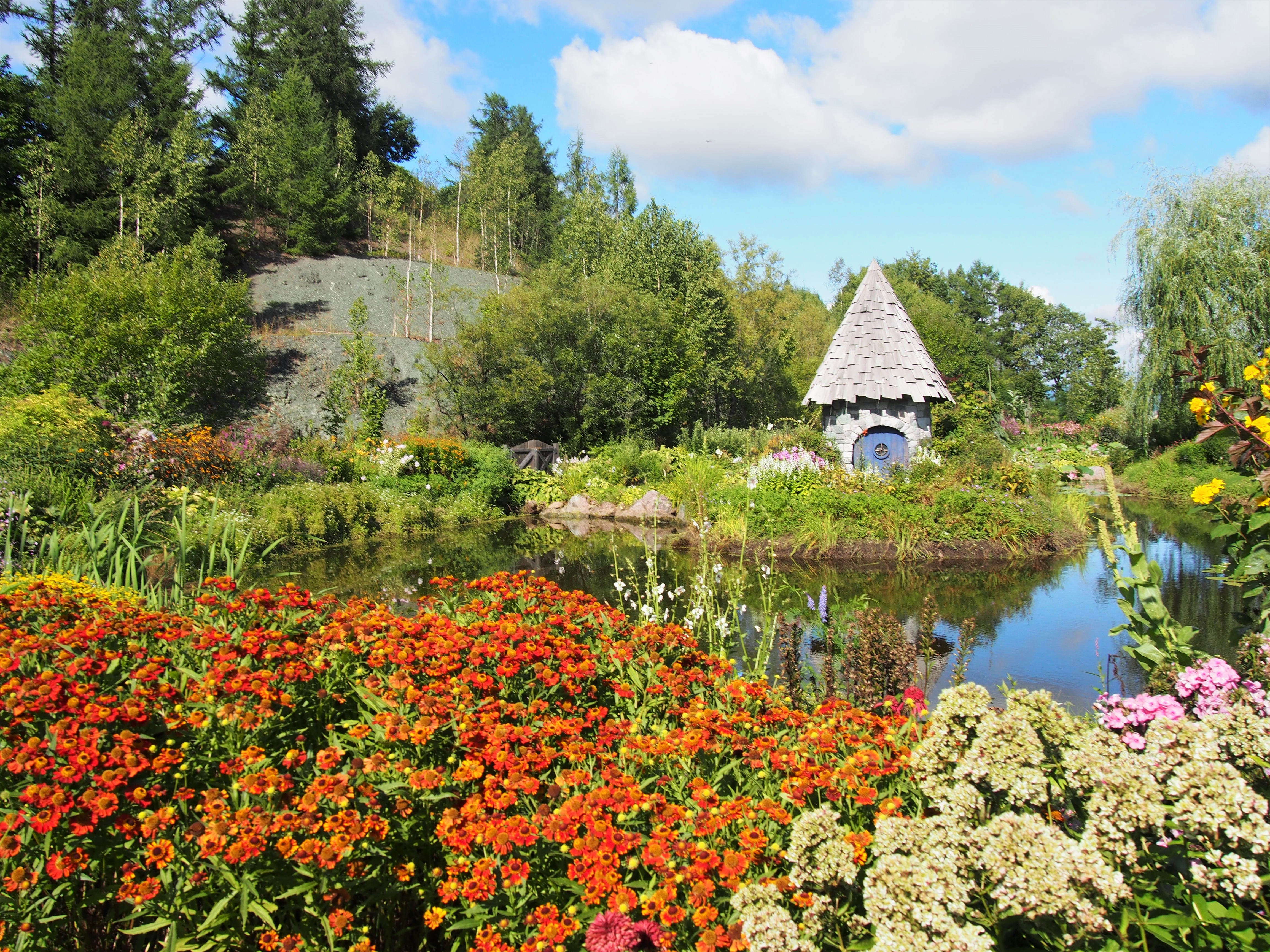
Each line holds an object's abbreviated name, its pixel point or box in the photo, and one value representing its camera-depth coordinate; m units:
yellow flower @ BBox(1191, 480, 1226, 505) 3.22
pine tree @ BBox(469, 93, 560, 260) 34.56
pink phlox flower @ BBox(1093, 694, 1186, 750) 1.95
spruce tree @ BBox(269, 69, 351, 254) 27.78
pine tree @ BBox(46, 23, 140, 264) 20.44
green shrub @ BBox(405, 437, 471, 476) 13.95
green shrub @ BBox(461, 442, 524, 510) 13.89
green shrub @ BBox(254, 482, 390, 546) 9.91
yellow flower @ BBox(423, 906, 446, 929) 1.72
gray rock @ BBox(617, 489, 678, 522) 13.19
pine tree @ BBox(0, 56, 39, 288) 19.84
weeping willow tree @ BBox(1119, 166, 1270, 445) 15.69
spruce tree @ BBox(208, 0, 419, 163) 30.83
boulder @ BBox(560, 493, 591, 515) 14.60
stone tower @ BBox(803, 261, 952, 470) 13.53
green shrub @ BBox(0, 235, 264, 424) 14.01
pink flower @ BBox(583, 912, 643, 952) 1.53
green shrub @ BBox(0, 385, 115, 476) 7.87
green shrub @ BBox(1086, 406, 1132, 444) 21.56
